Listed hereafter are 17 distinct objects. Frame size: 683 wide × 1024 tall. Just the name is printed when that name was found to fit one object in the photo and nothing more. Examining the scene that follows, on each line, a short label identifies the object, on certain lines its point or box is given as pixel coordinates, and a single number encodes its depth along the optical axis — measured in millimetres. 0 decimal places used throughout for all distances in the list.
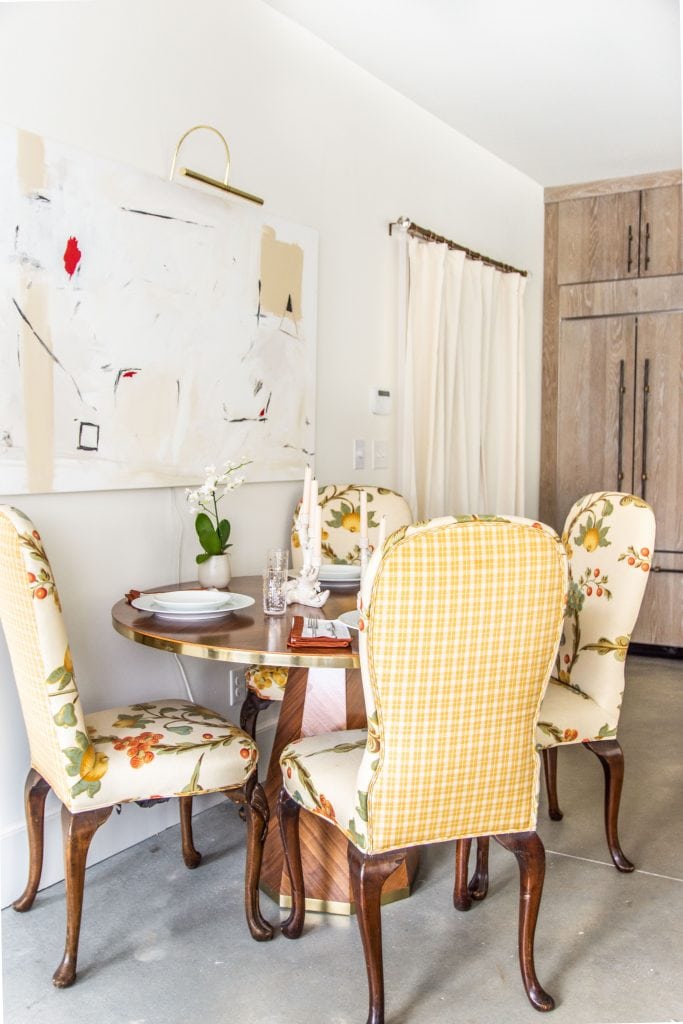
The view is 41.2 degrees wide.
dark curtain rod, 3832
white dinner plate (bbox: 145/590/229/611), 2303
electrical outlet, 3084
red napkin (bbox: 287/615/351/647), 1973
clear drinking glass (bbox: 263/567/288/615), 2332
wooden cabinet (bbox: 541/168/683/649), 4934
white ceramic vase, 2646
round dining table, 2080
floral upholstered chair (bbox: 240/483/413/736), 3303
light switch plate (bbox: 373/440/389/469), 3859
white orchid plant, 2670
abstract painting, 2316
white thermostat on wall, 3811
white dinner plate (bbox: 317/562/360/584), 2771
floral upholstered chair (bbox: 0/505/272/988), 1918
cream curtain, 3938
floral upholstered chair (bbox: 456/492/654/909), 2479
